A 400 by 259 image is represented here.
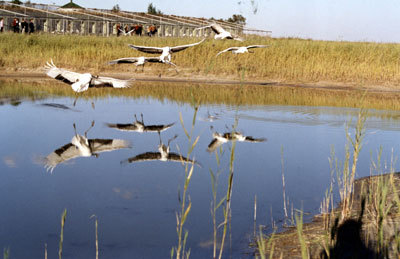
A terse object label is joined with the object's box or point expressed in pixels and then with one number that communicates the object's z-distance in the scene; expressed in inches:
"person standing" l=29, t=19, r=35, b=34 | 1364.4
